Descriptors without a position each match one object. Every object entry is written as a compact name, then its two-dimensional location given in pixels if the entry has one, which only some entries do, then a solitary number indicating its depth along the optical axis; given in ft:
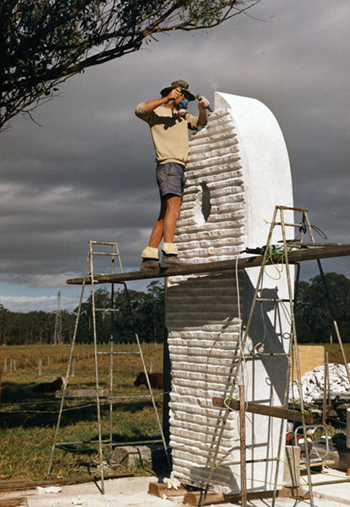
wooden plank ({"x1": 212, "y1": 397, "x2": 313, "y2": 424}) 20.22
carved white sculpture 25.49
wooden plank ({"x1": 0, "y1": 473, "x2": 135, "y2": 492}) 28.58
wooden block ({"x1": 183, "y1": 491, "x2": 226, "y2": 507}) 24.94
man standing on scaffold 28.22
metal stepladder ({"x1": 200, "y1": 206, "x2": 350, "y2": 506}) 20.79
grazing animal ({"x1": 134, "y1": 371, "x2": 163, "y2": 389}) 72.59
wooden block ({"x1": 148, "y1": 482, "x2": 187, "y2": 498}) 26.68
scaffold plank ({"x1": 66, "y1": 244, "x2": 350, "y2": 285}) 20.62
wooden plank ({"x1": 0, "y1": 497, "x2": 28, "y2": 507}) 25.61
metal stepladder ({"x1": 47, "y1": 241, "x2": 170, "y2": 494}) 30.07
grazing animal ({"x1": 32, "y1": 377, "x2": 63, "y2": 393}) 70.33
